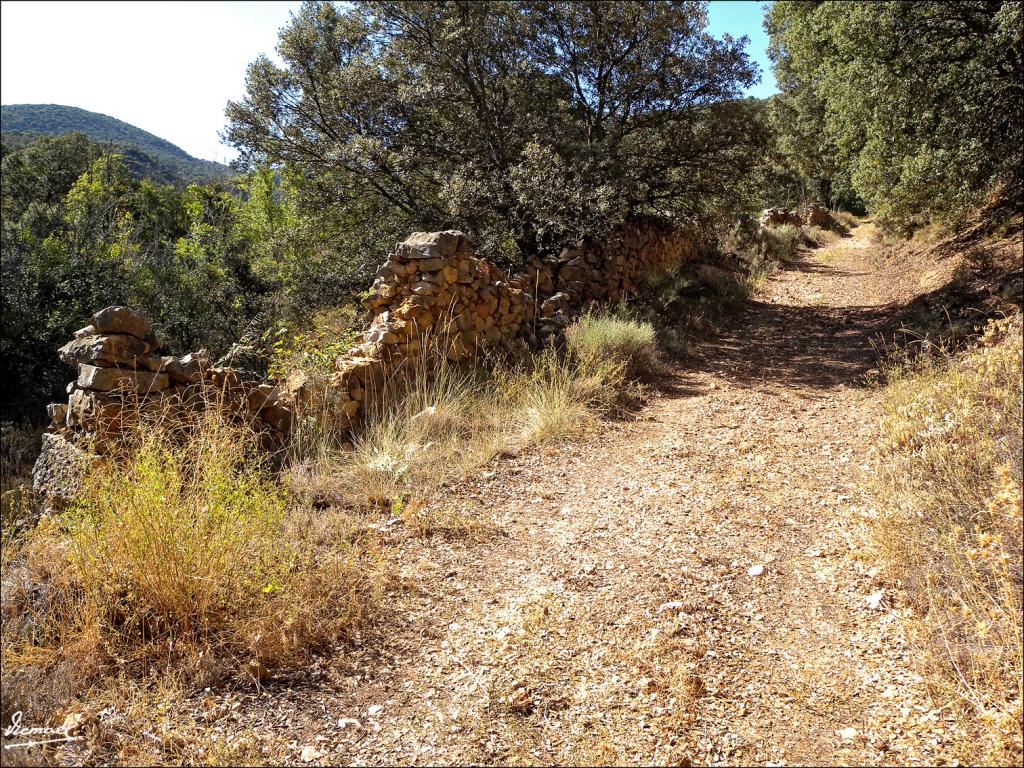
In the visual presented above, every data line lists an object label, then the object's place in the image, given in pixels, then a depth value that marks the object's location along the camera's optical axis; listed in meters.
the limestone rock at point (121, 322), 4.26
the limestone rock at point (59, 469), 3.62
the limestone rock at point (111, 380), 4.09
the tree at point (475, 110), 8.41
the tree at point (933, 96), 7.45
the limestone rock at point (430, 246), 6.66
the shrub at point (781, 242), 16.48
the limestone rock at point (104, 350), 4.16
